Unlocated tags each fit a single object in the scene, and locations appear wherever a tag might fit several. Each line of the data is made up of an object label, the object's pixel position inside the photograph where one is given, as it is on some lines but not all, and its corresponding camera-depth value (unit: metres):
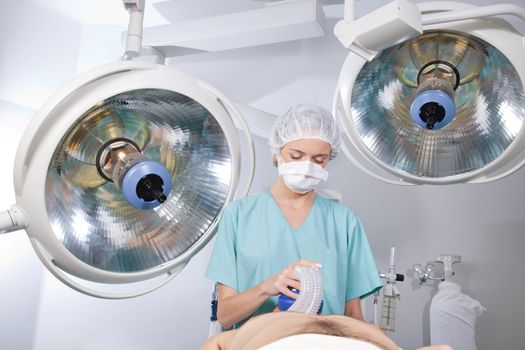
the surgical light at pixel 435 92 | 1.01
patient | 0.53
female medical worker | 1.32
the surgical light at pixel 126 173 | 0.93
